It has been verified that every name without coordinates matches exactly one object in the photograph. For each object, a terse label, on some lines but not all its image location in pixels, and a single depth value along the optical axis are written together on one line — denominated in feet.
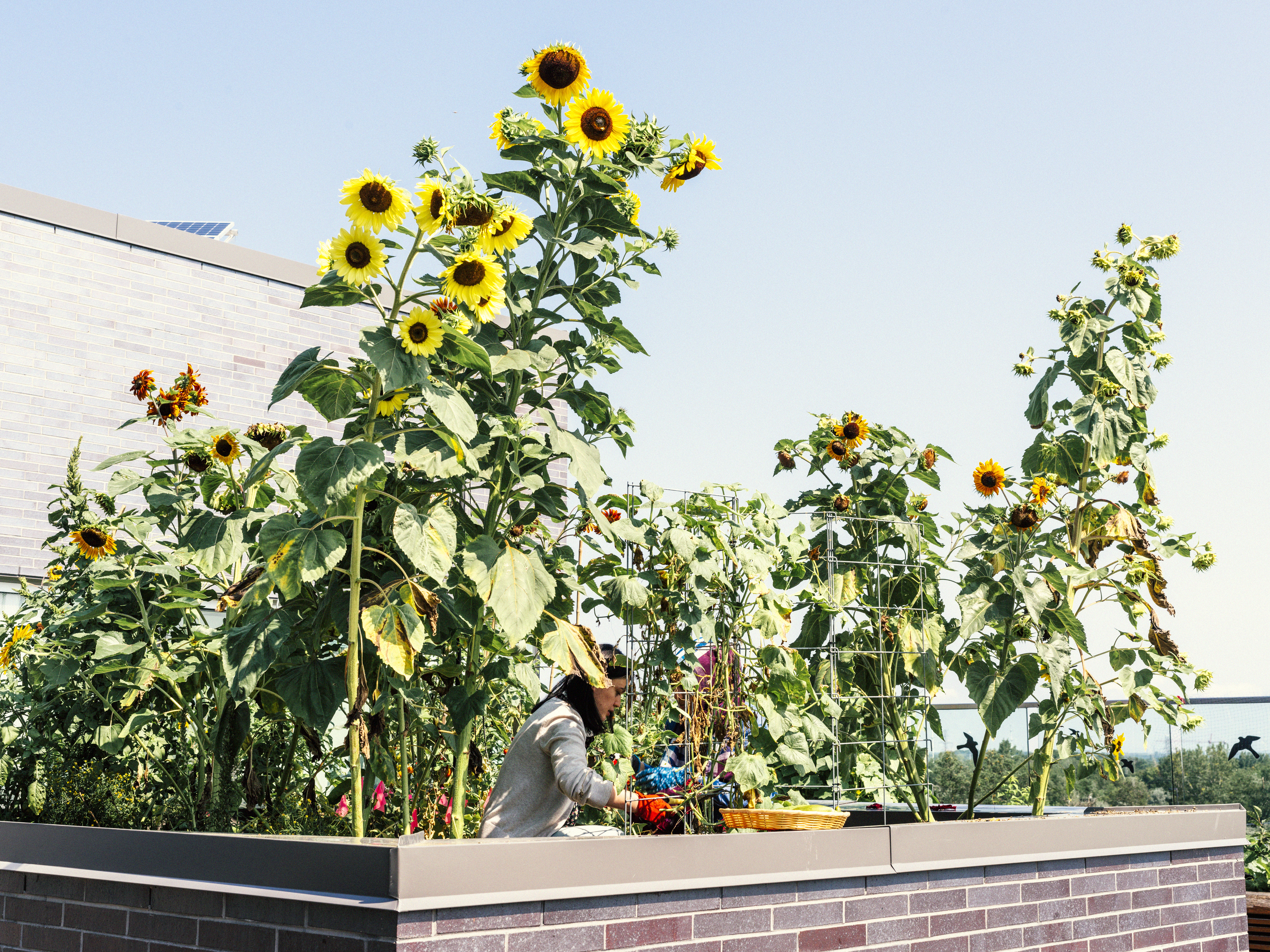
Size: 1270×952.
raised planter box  8.36
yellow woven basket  11.24
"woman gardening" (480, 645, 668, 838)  11.00
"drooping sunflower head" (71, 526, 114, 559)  12.37
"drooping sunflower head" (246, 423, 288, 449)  12.14
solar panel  33.42
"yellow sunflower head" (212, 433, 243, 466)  11.85
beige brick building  26.25
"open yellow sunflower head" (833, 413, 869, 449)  14.96
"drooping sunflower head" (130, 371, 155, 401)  12.61
